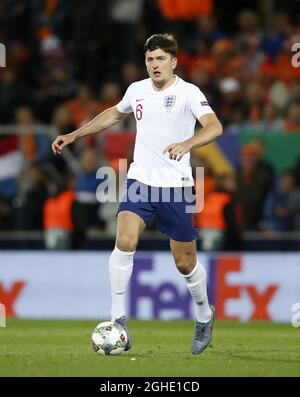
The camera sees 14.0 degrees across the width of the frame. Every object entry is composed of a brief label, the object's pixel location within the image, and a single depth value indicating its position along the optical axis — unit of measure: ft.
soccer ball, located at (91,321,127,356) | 32.94
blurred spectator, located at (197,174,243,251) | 54.80
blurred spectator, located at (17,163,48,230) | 58.39
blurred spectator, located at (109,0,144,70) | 72.90
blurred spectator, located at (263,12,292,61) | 66.65
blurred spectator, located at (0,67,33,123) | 65.36
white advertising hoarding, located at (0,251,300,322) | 53.72
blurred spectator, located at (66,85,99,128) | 64.08
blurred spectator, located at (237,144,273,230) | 57.06
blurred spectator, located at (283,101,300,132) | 59.62
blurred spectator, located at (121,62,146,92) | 66.74
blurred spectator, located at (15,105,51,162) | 59.88
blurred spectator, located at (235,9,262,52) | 67.56
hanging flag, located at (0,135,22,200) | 59.62
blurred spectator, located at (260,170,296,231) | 57.00
